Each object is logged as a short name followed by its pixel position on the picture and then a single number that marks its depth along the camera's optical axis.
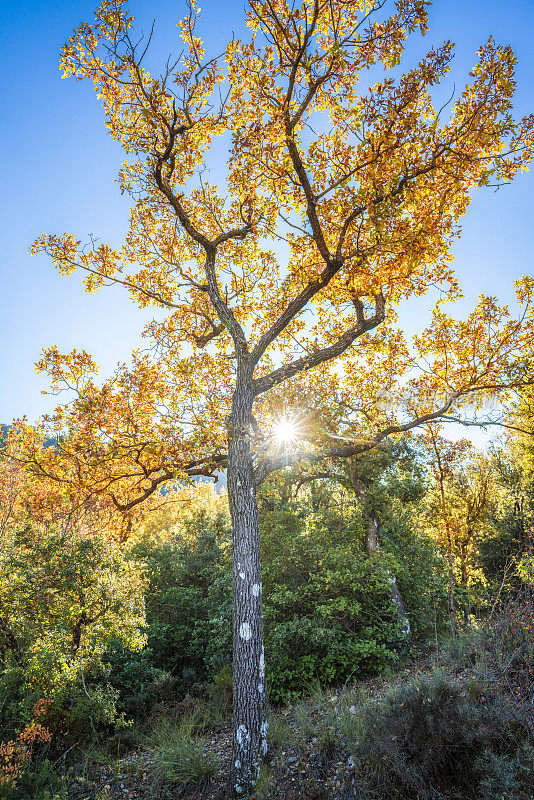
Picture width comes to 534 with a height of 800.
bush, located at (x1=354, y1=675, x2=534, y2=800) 2.92
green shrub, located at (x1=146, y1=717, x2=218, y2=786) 4.22
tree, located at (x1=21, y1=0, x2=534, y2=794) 4.54
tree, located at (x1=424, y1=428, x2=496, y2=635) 12.04
